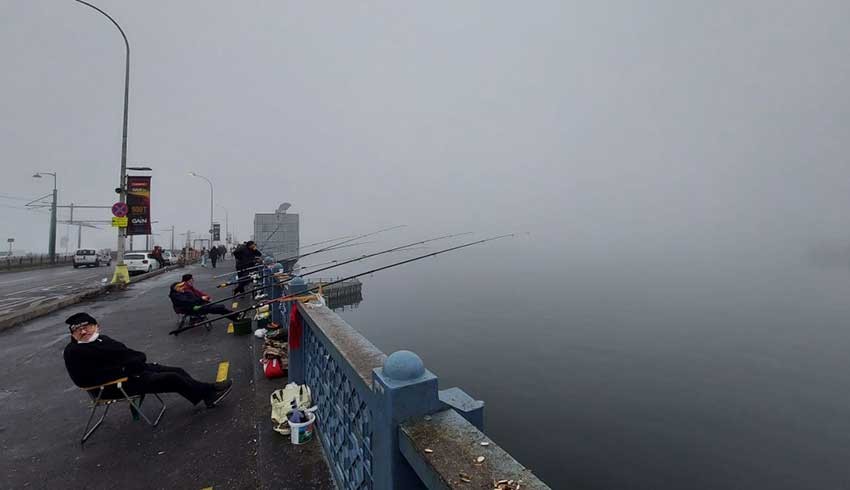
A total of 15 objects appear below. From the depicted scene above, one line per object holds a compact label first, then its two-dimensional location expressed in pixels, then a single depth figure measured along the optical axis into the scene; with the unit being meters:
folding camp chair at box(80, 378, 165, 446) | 3.69
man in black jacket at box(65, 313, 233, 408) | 3.61
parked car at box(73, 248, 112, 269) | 29.67
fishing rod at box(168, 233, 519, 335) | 3.69
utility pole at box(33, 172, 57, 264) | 34.42
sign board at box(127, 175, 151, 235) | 14.68
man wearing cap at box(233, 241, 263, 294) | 11.27
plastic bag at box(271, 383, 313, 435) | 3.65
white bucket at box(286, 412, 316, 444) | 3.42
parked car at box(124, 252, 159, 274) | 22.44
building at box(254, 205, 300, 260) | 25.34
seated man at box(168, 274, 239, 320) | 7.41
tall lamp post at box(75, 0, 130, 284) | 13.18
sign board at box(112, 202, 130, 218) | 12.88
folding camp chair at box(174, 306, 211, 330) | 7.04
